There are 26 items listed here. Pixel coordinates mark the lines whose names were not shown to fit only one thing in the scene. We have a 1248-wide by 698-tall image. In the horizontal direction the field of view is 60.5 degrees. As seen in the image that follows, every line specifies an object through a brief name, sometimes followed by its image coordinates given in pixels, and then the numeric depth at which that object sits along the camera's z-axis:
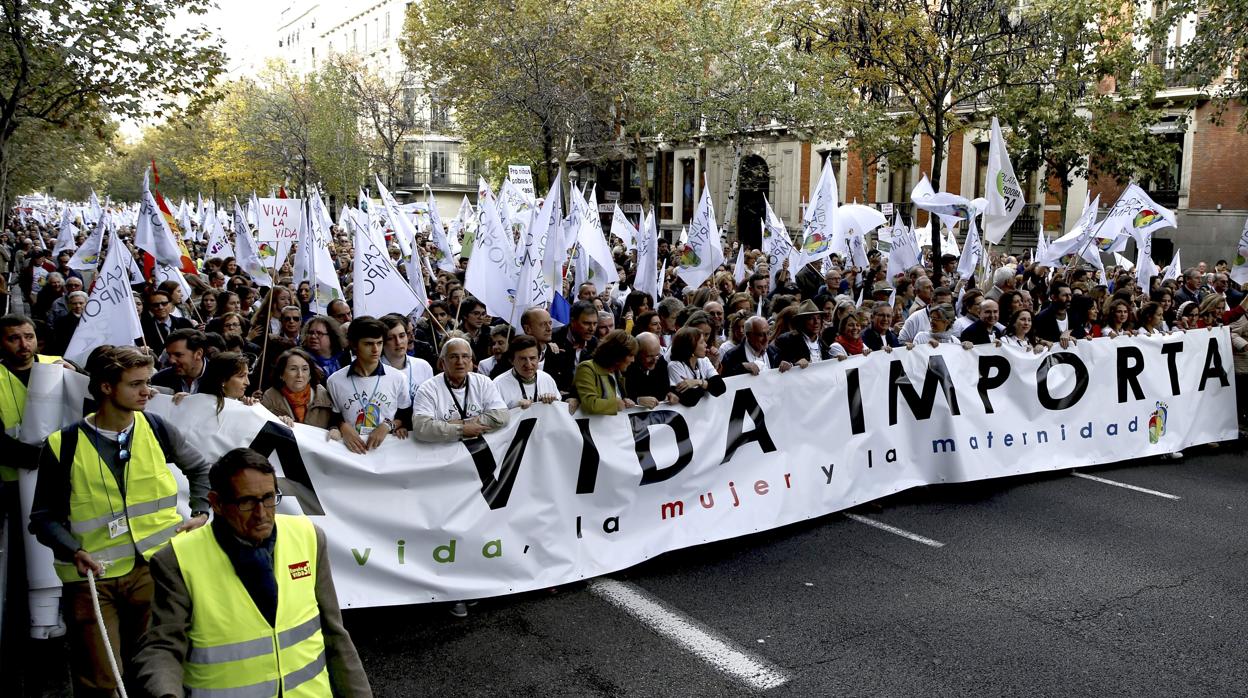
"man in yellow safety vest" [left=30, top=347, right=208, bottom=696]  4.00
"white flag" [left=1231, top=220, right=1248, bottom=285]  12.35
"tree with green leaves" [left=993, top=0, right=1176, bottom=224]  22.55
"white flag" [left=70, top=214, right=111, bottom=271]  14.12
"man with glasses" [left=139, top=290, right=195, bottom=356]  8.88
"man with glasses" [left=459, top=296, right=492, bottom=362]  9.01
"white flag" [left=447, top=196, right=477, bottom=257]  22.52
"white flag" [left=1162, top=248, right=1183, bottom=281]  15.67
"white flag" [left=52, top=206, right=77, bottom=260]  22.18
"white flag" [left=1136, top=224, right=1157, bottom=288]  14.03
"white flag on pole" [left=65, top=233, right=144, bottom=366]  6.51
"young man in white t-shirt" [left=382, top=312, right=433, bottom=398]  6.41
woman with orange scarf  5.64
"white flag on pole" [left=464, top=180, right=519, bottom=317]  9.20
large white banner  5.55
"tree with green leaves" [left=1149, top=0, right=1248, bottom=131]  17.05
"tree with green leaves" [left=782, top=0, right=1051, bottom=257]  15.11
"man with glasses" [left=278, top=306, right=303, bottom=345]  8.31
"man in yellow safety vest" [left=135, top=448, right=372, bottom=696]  2.84
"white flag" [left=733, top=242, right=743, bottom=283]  14.94
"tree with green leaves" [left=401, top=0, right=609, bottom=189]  28.95
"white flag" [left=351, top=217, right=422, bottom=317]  7.85
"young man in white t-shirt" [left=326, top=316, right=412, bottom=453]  5.83
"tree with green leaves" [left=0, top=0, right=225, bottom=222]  14.57
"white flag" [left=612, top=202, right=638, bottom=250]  17.89
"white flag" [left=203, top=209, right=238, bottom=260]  19.11
